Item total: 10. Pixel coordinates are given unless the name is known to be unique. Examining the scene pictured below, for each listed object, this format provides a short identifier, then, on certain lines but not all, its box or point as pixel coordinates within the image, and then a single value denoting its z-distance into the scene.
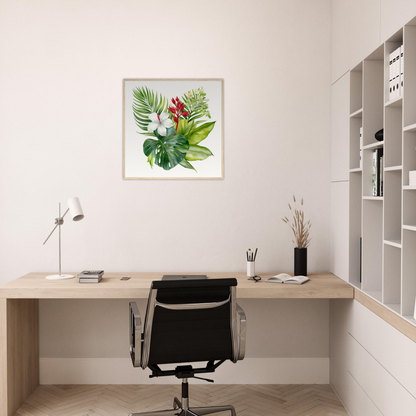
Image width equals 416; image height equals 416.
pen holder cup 3.03
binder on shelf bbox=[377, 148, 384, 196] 2.41
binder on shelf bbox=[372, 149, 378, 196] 2.49
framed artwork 3.26
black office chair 2.14
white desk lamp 2.89
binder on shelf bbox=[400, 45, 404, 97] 2.09
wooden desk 2.69
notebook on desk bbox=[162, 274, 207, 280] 2.96
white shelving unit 2.01
